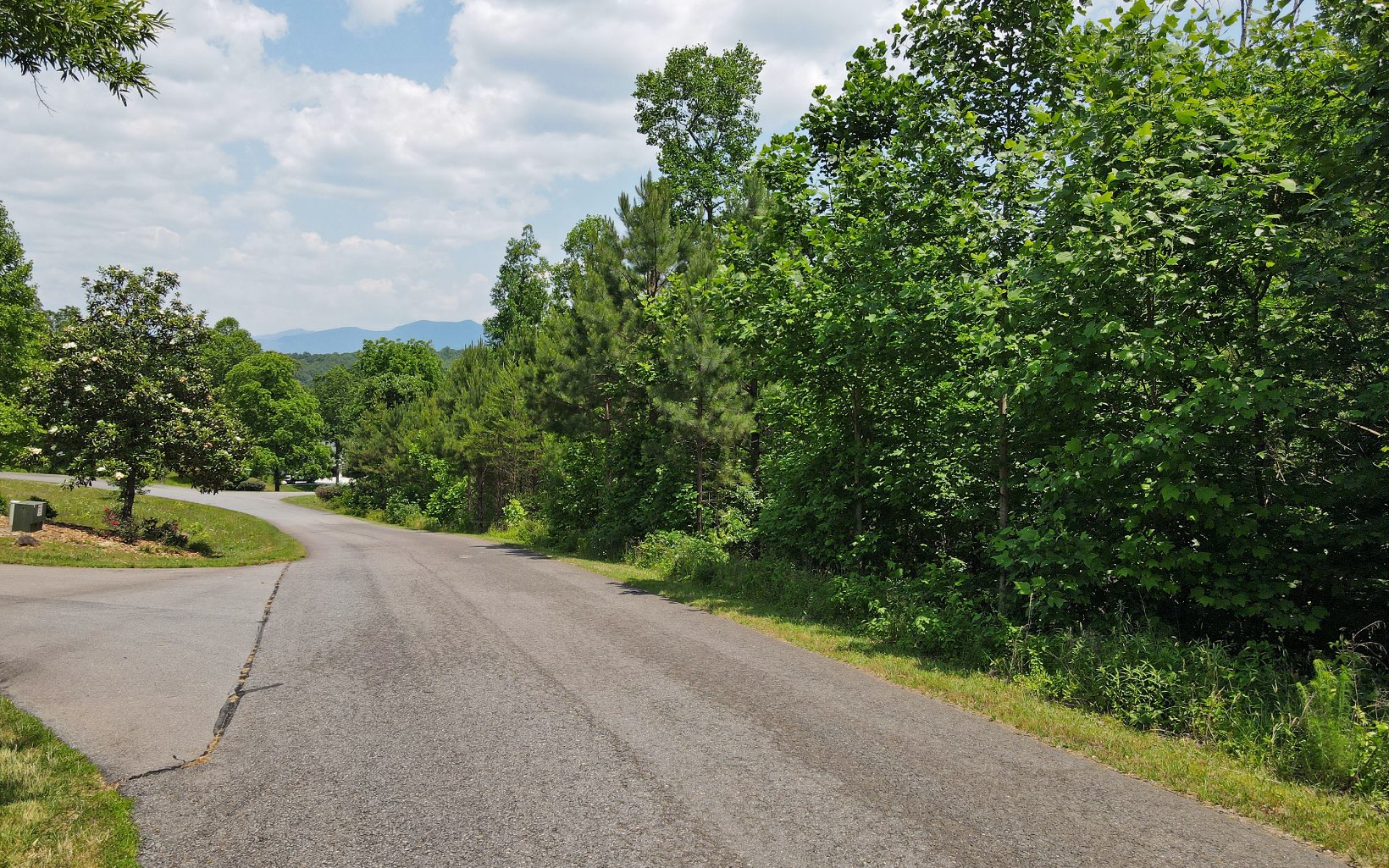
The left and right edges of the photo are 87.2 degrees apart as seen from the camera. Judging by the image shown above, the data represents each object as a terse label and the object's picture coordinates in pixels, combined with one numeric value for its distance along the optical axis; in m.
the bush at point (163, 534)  18.53
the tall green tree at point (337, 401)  83.12
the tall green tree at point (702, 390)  16.69
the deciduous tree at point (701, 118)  30.62
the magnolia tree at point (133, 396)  16.17
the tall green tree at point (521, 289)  51.62
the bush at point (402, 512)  42.38
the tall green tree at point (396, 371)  64.75
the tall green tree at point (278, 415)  69.75
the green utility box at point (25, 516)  15.36
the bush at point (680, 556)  14.69
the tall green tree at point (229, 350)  78.69
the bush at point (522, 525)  28.02
